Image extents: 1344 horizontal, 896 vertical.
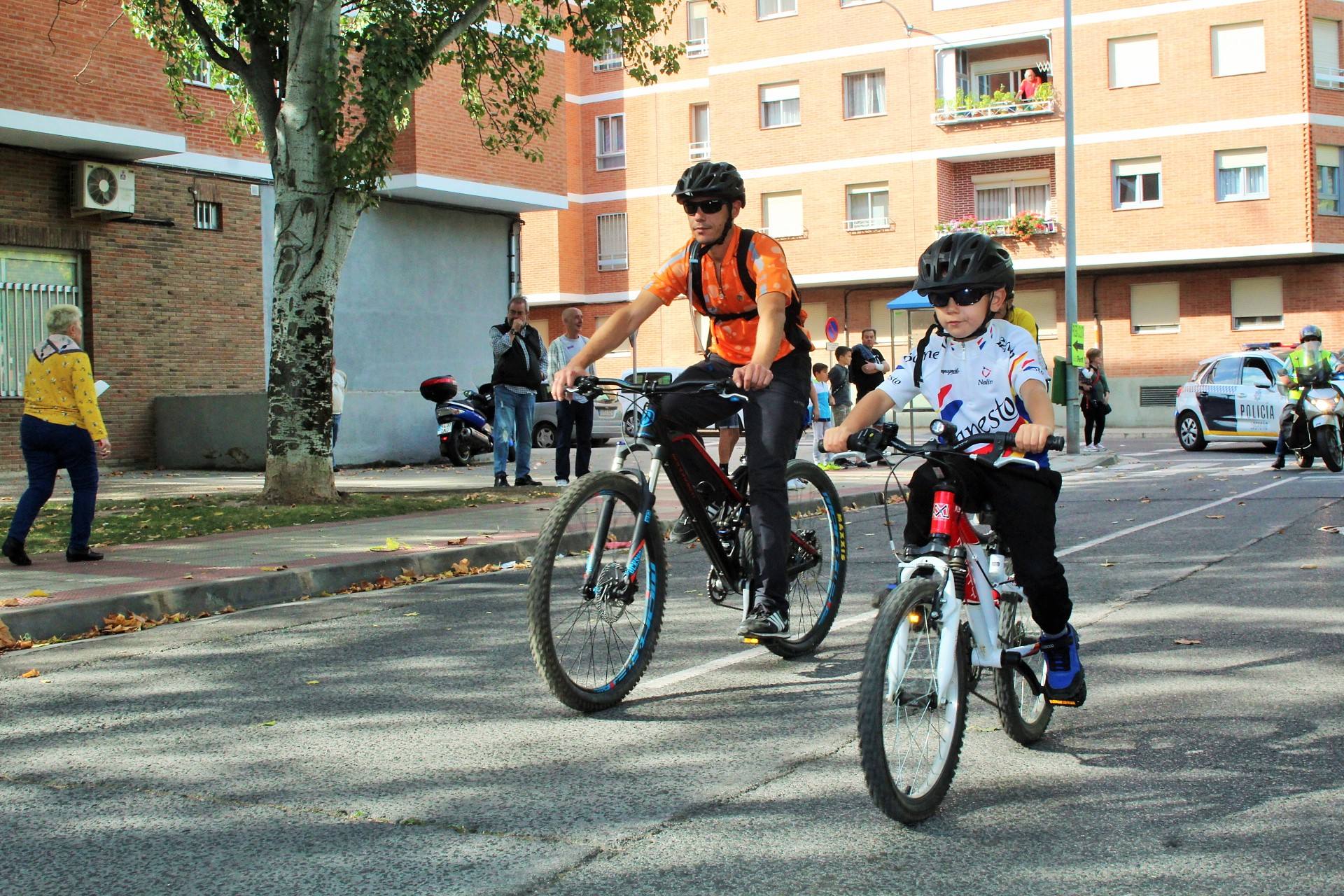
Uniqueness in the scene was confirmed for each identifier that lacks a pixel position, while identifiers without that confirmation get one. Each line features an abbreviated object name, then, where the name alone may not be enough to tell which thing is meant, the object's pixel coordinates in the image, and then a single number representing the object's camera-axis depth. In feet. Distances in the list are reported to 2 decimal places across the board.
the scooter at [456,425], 68.80
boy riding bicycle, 13.92
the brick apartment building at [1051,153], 118.83
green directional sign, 75.20
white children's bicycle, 12.05
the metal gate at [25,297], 61.46
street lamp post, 74.54
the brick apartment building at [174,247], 60.95
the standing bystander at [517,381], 49.34
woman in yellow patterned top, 30.35
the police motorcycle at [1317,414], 56.39
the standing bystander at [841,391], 66.69
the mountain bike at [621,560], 16.39
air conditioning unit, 62.59
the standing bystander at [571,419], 47.44
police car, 76.02
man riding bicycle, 17.92
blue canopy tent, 68.13
